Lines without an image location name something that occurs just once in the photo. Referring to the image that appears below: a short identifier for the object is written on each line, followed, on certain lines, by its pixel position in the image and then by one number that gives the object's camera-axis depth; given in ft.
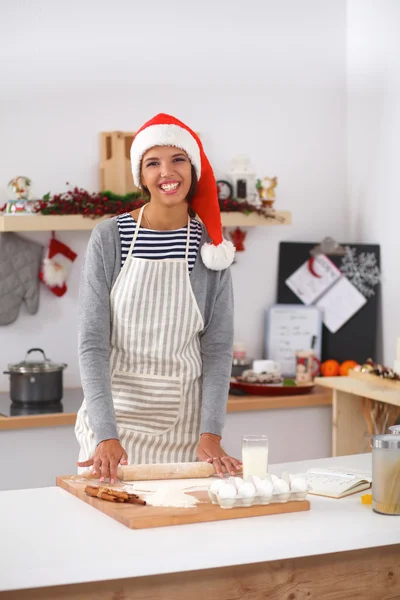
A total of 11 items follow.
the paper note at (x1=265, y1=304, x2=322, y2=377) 13.89
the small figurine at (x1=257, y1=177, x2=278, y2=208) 13.39
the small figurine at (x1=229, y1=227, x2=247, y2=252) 13.70
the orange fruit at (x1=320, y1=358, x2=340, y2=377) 13.55
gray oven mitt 12.55
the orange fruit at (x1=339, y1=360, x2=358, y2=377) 13.42
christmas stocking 12.64
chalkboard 13.79
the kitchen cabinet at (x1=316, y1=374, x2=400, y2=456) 11.87
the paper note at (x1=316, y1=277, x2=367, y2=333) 13.89
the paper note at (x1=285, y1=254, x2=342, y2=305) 14.06
